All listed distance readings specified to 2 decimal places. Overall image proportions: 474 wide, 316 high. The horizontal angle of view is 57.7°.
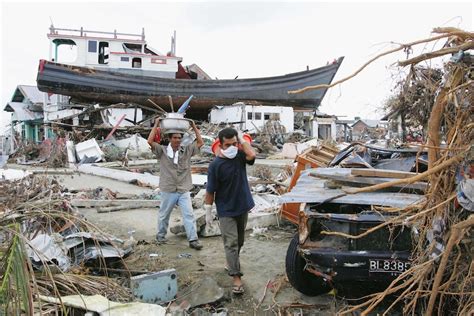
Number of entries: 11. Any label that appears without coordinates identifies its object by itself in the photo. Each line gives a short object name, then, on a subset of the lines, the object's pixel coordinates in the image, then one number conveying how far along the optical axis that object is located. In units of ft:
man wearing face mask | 15.31
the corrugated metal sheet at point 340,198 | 12.11
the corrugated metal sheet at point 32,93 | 119.24
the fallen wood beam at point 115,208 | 28.55
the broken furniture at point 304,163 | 22.44
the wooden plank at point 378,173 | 13.60
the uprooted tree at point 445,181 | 8.20
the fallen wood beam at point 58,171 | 49.73
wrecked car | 11.76
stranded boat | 78.54
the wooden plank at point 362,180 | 12.65
